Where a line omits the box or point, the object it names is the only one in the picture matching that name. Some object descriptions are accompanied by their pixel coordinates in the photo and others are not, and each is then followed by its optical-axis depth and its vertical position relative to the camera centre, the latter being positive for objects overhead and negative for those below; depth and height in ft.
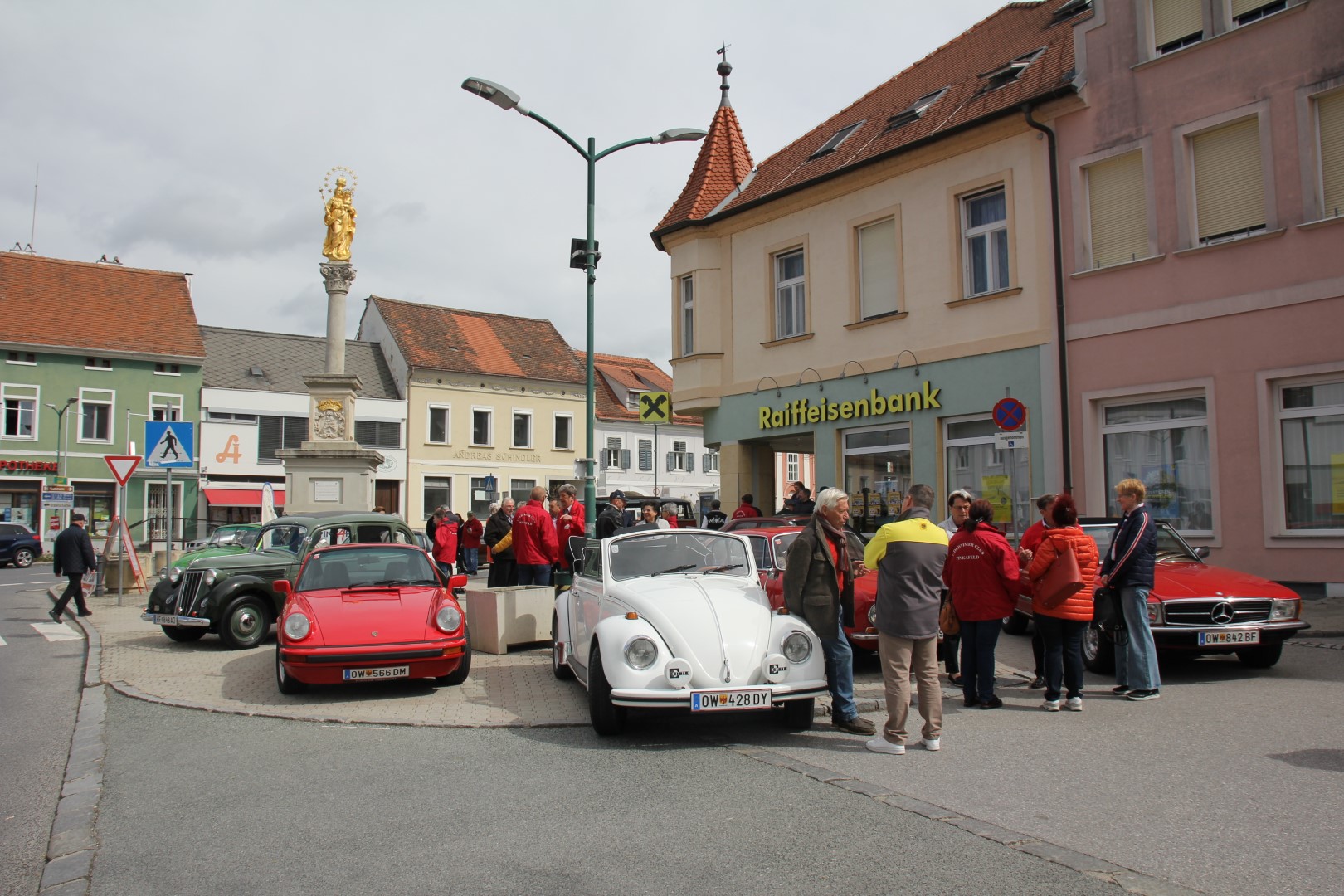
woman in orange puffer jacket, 27.04 -2.65
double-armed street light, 49.93 +18.17
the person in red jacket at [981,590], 27.04 -1.97
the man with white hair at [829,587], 24.31 -1.67
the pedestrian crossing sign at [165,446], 59.26 +4.17
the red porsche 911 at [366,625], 29.48 -3.03
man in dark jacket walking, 54.70 -2.03
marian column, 89.81 +7.90
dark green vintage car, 41.04 -2.89
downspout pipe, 51.93 +9.59
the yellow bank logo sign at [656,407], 60.95 +6.33
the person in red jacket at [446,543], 64.64 -1.53
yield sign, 60.95 +3.17
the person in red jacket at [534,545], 45.29 -1.19
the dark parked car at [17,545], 112.06 -2.44
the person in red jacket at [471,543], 78.54 -1.84
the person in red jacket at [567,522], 47.91 -0.23
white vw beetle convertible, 23.24 -3.02
